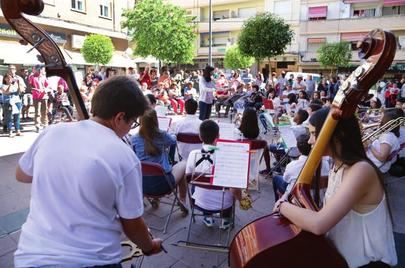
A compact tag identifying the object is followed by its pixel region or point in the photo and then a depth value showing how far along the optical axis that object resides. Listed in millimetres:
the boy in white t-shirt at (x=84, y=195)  1298
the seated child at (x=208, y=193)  3285
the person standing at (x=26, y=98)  9789
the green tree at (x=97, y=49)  18125
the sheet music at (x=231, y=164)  2914
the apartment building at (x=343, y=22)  26641
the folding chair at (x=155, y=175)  3340
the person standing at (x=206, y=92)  8219
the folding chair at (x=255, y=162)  4633
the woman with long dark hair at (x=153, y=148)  3529
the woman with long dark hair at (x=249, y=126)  4766
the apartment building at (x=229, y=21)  30641
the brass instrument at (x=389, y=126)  3741
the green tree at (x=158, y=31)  22000
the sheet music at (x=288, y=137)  4551
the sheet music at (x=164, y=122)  5079
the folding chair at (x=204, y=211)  3098
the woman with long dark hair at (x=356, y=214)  1488
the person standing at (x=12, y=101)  8211
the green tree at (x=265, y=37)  19828
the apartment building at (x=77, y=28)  16969
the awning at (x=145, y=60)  26228
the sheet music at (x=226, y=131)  4215
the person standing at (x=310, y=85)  14536
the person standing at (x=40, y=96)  8852
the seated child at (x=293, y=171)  3186
